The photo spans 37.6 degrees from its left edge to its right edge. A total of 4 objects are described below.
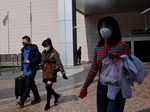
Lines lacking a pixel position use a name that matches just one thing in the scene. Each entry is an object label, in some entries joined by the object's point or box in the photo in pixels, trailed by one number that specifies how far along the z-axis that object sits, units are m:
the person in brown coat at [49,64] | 4.79
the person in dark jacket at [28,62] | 5.20
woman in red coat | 2.37
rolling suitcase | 5.31
